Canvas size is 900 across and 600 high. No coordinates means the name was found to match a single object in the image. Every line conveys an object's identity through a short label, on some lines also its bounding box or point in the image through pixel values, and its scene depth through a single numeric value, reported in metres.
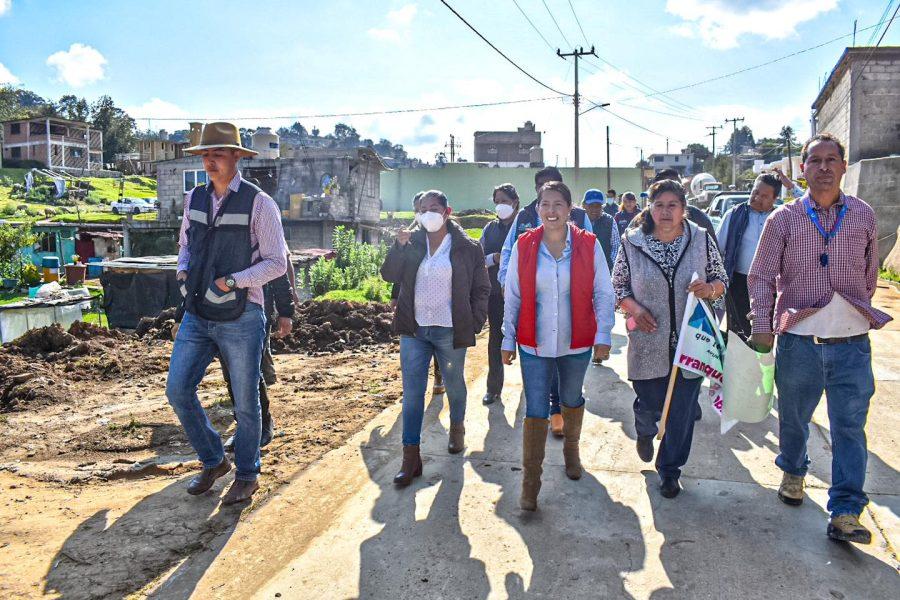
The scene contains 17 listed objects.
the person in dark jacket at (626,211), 9.19
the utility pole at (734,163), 53.58
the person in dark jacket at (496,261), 6.20
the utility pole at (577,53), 34.47
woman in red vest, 3.96
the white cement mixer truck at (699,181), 31.95
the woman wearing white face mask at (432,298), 4.53
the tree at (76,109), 90.44
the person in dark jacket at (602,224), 6.80
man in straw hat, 4.01
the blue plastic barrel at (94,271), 35.88
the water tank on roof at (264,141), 42.03
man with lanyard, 3.47
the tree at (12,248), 31.30
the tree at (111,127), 89.75
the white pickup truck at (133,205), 53.95
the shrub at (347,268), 15.88
